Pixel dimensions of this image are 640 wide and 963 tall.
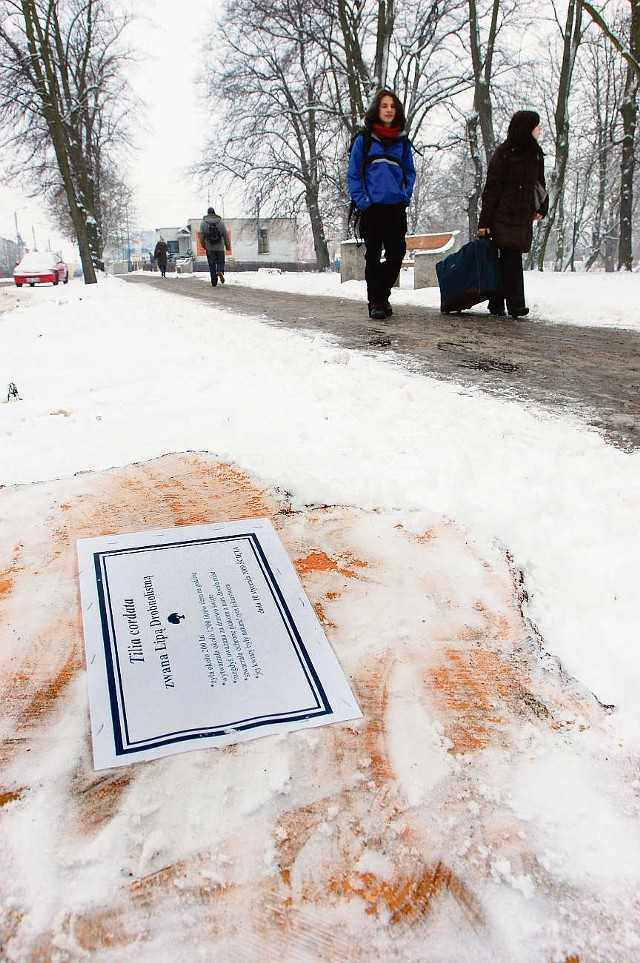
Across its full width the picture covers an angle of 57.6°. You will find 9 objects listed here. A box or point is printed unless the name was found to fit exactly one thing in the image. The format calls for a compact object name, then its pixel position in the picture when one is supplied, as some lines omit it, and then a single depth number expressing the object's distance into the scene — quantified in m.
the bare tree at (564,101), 15.36
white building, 52.32
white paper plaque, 1.18
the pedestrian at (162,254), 22.62
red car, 19.39
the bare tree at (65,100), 13.22
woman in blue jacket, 5.04
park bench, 10.41
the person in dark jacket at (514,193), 5.26
